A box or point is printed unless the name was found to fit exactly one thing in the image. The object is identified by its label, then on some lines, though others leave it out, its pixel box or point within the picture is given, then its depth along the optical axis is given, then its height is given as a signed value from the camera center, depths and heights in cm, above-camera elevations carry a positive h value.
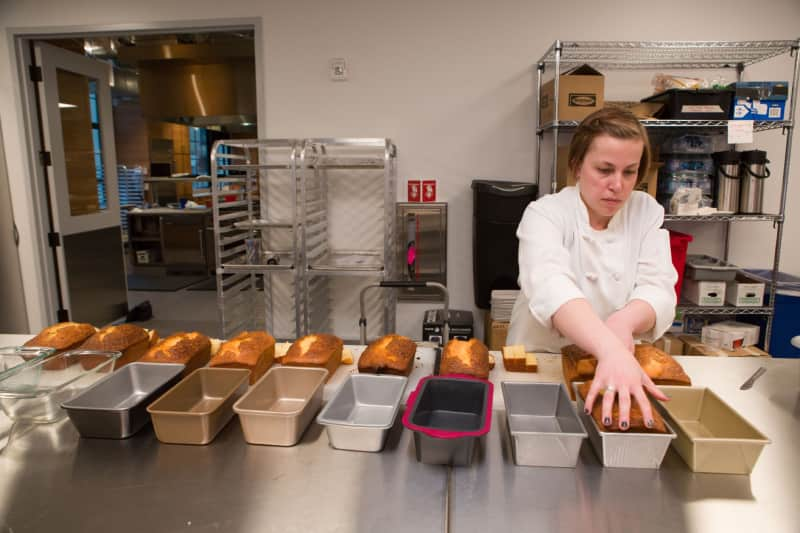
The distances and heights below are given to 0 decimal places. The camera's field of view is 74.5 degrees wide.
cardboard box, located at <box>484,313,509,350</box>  307 -91
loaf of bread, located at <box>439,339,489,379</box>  124 -44
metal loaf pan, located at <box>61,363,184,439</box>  105 -46
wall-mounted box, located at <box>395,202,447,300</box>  340 -41
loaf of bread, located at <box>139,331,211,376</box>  129 -42
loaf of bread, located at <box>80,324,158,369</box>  136 -42
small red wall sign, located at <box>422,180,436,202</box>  342 -8
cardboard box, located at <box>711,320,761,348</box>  300 -87
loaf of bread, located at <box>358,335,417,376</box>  128 -44
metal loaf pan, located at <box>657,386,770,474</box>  92 -48
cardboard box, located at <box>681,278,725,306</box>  295 -65
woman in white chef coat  108 -24
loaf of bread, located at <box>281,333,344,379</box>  132 -44
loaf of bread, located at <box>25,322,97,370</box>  139 -42
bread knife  131 -51
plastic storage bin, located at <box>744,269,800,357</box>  302 -82
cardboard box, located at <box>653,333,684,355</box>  301 -96
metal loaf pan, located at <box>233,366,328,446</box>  103 -47
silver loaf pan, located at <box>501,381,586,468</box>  94 -48
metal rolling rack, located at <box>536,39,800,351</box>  279 +68
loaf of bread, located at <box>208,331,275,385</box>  129 -43
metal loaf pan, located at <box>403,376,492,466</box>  93 -47
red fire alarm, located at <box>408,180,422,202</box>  343 -8
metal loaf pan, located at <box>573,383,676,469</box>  93 -48
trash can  308 -31
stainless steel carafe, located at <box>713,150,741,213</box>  291 -2
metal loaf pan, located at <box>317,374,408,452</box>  100 -48
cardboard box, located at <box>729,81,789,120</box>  280 +39
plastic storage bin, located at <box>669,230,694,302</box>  292 -39
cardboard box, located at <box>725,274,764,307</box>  295 -66
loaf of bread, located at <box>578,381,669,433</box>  94 -44
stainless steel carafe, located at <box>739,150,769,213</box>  288 -2
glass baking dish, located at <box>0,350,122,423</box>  110 -43
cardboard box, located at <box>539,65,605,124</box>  285 +45
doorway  411 -11
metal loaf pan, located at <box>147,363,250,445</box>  103 -47
